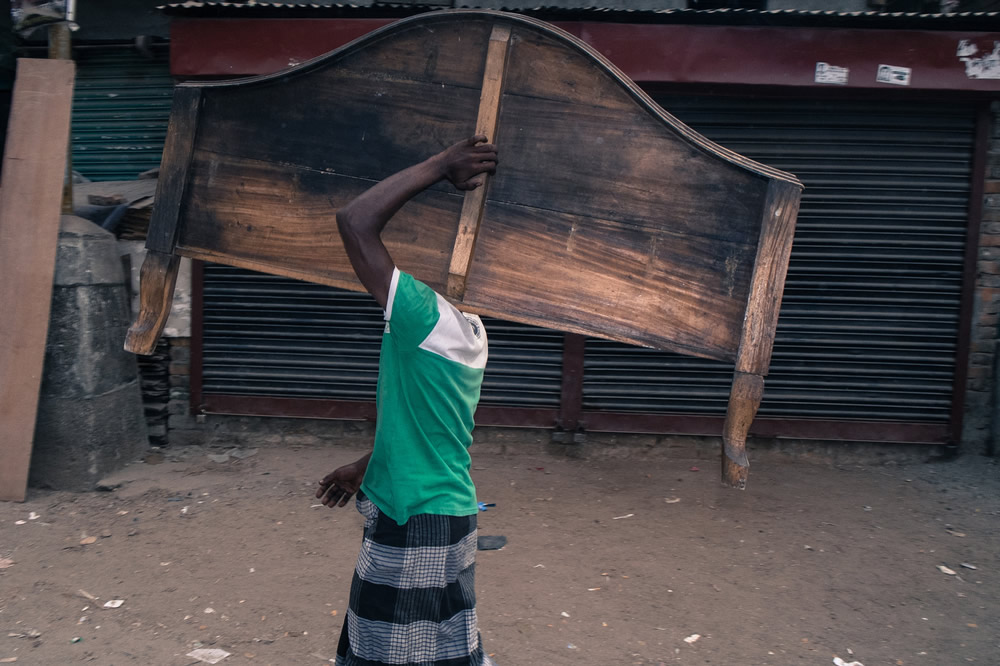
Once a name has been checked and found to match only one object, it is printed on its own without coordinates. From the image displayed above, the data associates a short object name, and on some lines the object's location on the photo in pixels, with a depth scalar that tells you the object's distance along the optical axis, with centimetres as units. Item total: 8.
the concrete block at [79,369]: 447
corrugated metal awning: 455
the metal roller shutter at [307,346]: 524
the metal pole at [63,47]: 454
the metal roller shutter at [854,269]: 500
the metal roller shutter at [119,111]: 624
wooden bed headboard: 180
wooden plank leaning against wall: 429
